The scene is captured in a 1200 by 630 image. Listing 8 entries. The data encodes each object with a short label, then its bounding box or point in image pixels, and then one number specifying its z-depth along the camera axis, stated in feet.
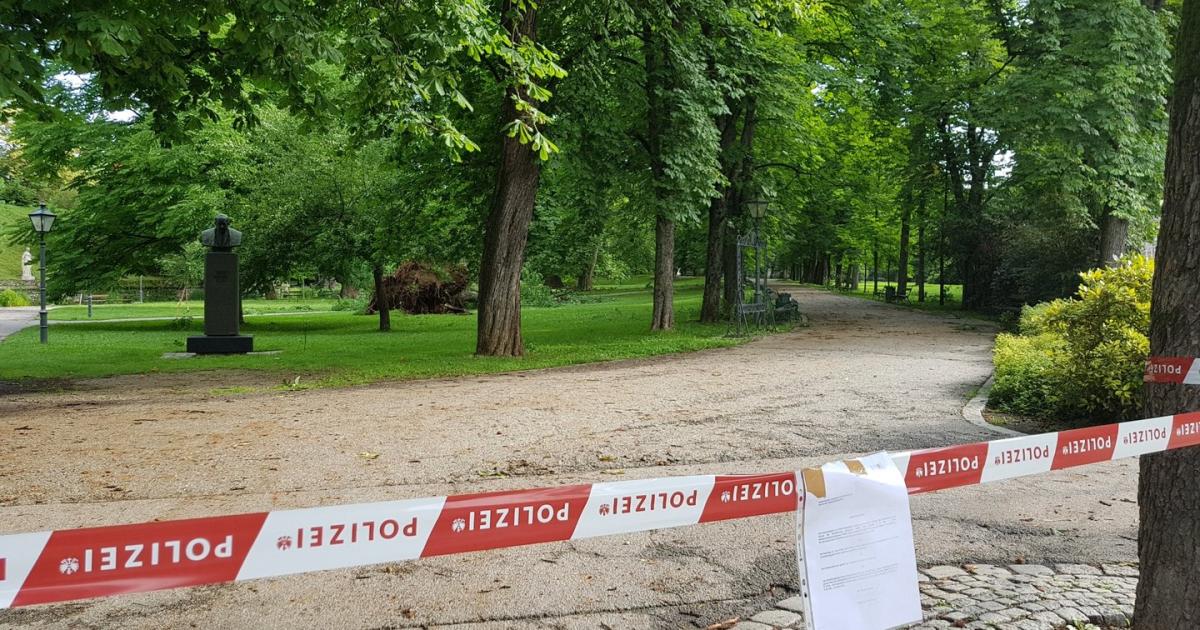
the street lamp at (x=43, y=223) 67.10
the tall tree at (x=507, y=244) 47.85
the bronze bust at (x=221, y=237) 57.16
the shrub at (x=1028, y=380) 28.60
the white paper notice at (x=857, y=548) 7.91
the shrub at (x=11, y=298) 154.51
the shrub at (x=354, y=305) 123.34
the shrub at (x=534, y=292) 127.85
